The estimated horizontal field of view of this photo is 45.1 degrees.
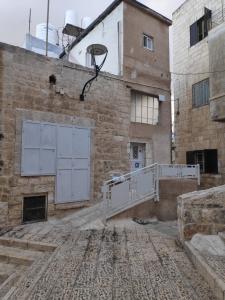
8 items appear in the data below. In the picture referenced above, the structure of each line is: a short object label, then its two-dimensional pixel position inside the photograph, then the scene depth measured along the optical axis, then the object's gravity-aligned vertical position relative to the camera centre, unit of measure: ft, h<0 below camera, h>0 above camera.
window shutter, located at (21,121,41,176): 25.91 +1.55
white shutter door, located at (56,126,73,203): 28.14 +0.04
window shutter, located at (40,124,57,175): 27.18 +1.47
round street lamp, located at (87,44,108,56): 29.19 +12.57
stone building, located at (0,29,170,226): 25.36 +3.05
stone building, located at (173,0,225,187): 39.40 +12.19
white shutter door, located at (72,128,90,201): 29.32 -0.06
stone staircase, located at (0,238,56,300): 14.94 -6.01
